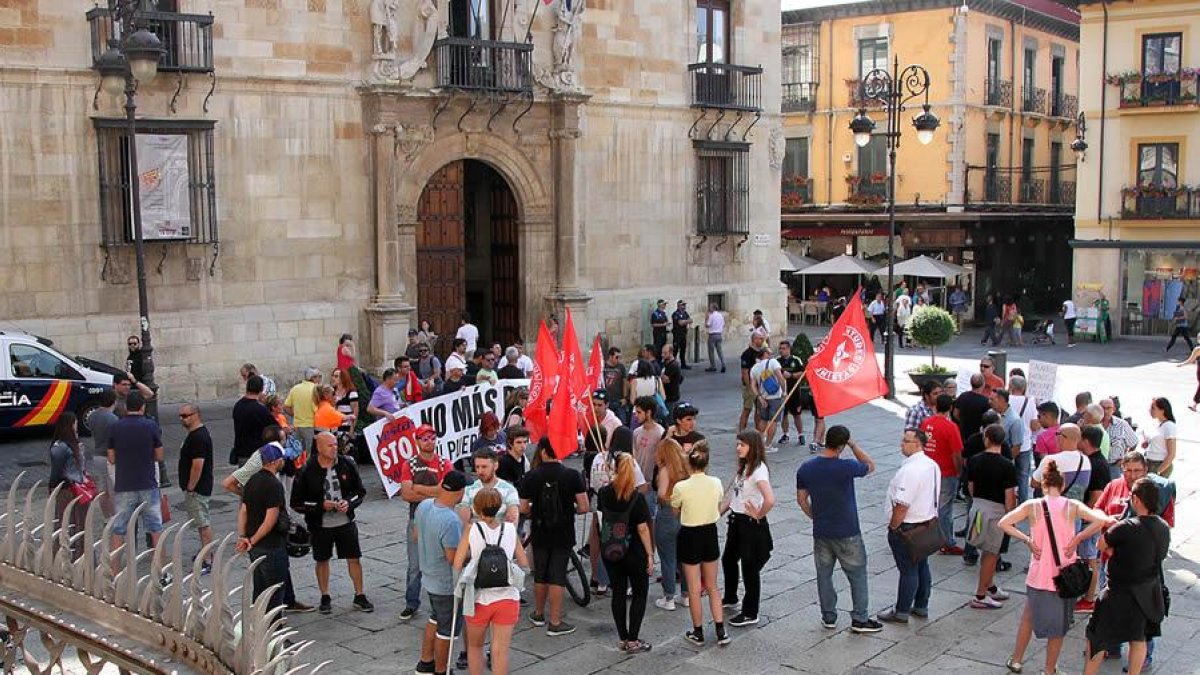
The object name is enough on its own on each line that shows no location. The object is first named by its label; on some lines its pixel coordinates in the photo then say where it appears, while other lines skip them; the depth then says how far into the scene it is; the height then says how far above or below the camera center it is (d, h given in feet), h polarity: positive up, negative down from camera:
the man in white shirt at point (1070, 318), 109.19 -7.02
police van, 56.80 -6.30
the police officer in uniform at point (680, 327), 84.99 -5.85
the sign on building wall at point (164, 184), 65.31 +3.21
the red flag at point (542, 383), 40.65 -4.67
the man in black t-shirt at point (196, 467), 36.65 -6.50
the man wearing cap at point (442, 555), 27.99 -6.98
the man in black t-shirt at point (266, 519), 31.24 -6.87
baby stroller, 108.94 -8.46
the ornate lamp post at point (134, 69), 46.55 +6.94
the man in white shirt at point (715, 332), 86.94 -6.36
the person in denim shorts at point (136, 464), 36.37 -6.36
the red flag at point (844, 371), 40.52 -4.27
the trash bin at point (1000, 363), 68.22 -6.84
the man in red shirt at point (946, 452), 37.93 -6.49
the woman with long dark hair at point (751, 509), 32.12 -6.92
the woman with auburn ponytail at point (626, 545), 30.81 -7.46
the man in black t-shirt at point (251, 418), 42.80 -5.95
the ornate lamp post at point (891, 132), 72.49 +6.27
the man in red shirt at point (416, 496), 32.73 -6.55
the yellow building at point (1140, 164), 108.27 +6.45
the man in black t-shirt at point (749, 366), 58.03 -5.94
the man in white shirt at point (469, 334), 73.77 -5.43
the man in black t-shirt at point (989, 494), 34.19 -7.03
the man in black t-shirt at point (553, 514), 31.55 -6.87
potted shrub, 77.15 -5.44
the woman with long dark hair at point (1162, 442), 38.40 -6.33
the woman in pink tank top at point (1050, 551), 28.48 -7.14
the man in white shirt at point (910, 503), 31.96 -6.76
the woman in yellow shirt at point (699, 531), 30.91 -7.21
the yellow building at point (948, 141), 127.24 +10.40
